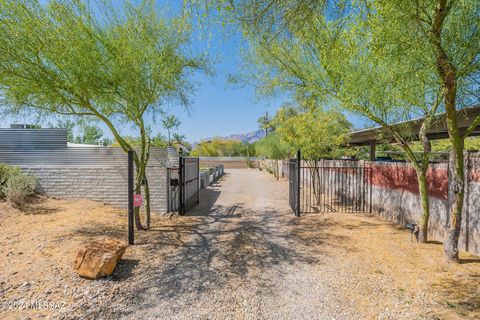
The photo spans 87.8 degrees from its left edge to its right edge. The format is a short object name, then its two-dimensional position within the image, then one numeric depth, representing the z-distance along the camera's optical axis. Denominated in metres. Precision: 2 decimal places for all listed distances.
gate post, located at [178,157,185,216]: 7.68
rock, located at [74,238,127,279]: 3.55
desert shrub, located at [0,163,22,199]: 6.66
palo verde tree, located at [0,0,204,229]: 4.13
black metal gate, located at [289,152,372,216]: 8.26
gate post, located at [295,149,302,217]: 7.29
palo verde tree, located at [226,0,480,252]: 3.53
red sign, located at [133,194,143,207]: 5.34
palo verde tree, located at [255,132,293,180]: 23.10
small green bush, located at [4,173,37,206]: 6.35
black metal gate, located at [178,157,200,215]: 7.73
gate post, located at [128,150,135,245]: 4.93
